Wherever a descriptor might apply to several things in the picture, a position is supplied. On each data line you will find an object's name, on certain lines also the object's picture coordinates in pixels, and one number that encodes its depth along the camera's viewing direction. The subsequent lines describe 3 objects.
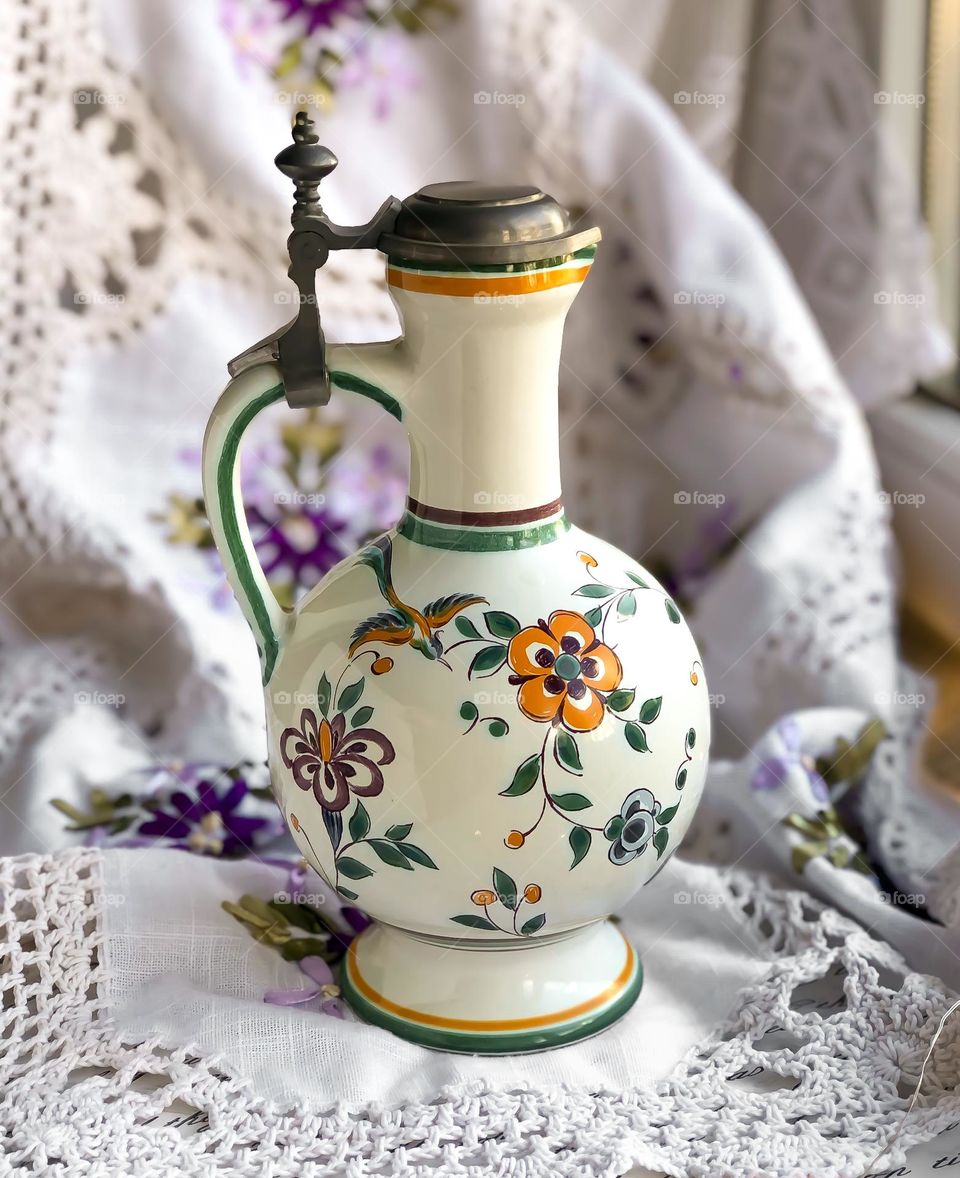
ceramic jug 0.69
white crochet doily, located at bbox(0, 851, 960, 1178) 0.68
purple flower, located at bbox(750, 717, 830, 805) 0.97
